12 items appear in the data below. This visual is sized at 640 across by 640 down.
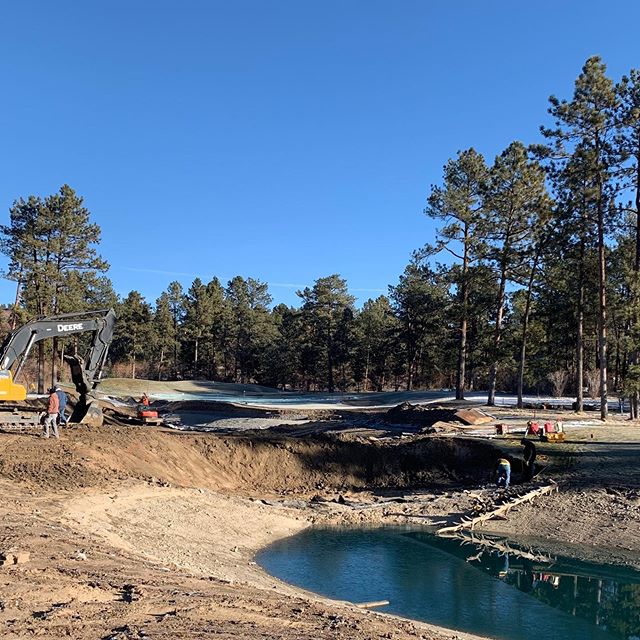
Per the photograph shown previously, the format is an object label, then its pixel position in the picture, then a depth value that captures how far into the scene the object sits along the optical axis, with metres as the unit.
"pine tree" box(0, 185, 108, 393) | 47.59
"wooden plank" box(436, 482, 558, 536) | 18.18
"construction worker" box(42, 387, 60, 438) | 21.03
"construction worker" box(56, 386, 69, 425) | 21.69
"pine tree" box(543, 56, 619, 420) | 31.31
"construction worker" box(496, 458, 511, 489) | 22.27
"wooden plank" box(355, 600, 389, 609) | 11.63
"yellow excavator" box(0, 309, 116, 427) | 21.66
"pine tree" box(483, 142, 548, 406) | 37.12
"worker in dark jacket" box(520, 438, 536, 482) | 22.63
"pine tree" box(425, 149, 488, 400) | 39.88
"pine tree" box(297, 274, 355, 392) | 76.19
